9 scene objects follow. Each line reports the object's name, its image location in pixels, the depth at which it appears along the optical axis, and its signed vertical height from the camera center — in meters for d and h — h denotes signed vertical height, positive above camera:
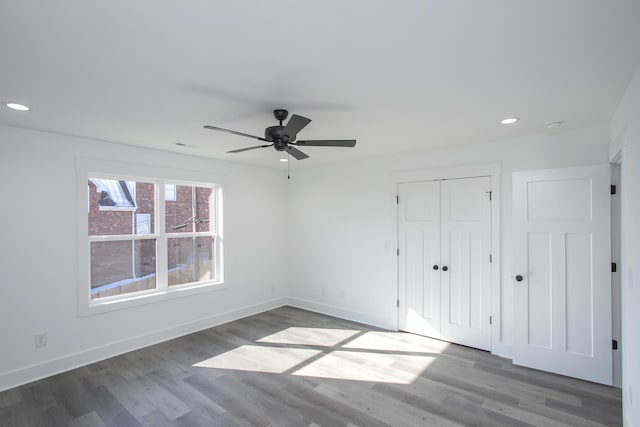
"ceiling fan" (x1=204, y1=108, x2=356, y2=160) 2.50 +0.62
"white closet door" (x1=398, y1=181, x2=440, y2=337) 4.26 -0.57
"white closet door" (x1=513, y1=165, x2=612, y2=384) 3.11 -0.58
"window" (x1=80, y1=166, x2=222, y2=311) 3.78 -0.30
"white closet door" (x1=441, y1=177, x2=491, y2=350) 3.87 -0.59
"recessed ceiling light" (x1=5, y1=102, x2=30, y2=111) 2.49 +0.87
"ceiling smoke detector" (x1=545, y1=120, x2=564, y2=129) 3.03 +0.87
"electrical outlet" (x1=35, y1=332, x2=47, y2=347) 3.25 -1.26
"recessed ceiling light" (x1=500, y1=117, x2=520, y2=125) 2.93 +0.88
